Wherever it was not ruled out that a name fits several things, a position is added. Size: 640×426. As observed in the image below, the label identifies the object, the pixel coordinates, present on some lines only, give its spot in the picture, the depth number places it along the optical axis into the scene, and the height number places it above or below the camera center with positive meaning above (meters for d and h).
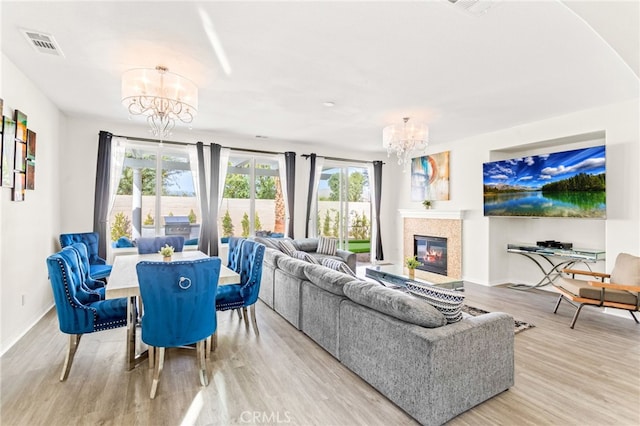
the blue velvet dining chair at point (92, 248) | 4.39 -0.50
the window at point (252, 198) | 6.52 +0.40
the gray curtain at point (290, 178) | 6.81 +0.86
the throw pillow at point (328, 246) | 6.33 -0.58
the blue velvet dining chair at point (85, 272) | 3.13 -0.60
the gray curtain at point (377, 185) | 7.92 +0.84
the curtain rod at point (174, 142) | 5.54 +1.38
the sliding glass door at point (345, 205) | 7.74 +0.32
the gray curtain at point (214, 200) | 6.00 +0.32
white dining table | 2.40 -0.57
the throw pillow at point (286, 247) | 5.12 -0.51
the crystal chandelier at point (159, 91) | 3.06 +1.26
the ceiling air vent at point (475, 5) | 2.08 +1.45
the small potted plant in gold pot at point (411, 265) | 4.46 -0.68
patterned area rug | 3.67 -1.26
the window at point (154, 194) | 5.64 +0.41
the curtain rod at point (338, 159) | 7.10 +1.42
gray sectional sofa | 2.01 -0.93
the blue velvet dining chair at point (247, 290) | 3.18 -0.76
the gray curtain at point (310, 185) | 7.09 +0.74
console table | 4.67 -0.61
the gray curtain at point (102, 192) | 5.19 +0.38
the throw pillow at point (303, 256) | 4.08 -0.54
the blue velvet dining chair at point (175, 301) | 2.23 -0.63
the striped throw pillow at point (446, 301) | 2.19 -0.58
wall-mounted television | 4.39 +0.55
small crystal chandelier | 4.66 +1.25
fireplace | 6.76 -0.75
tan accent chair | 3.52 -0.80
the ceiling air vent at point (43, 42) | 2.66 +1.53
